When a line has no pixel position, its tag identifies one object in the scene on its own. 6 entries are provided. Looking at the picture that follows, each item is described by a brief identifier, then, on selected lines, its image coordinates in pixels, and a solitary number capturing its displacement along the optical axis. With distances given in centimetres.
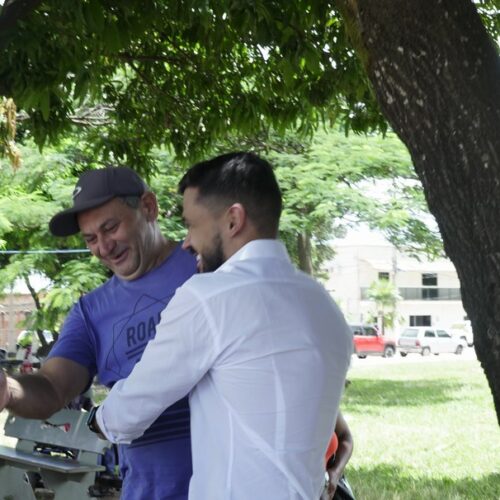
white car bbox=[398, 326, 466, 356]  5738
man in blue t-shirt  278
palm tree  7900
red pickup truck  5291
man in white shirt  214
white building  9081
